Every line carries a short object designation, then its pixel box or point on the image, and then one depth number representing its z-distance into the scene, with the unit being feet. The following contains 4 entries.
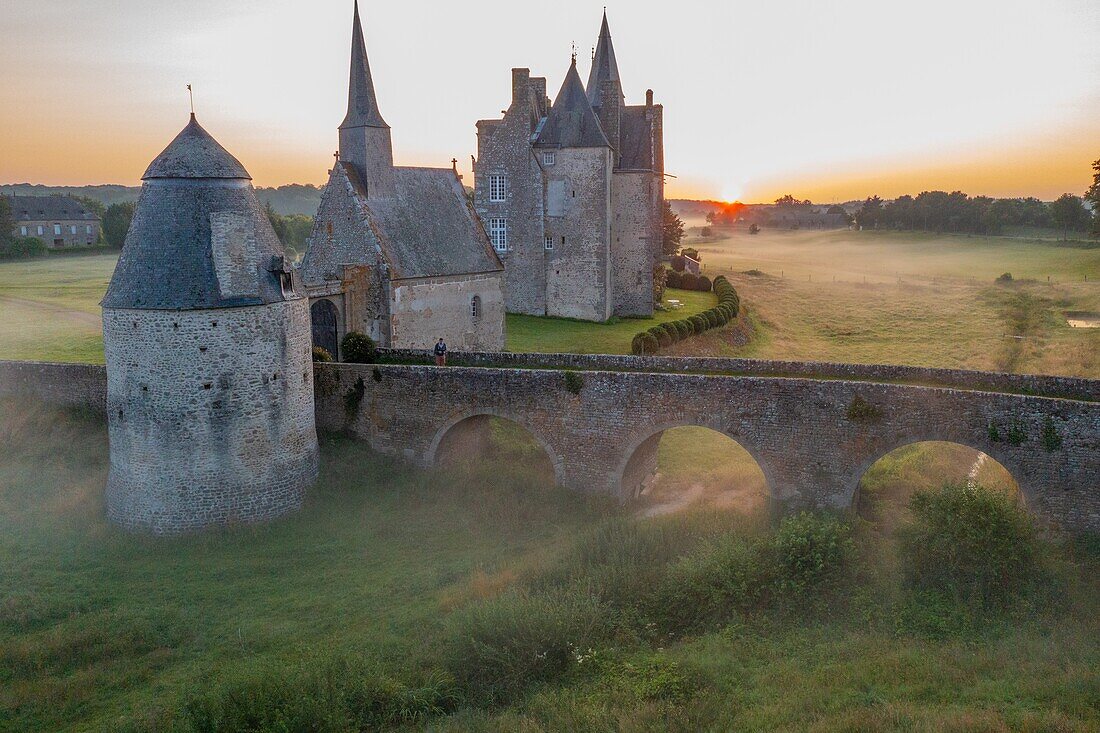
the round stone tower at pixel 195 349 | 63.67
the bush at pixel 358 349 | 84.74
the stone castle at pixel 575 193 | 133.59
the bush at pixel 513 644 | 47.39
